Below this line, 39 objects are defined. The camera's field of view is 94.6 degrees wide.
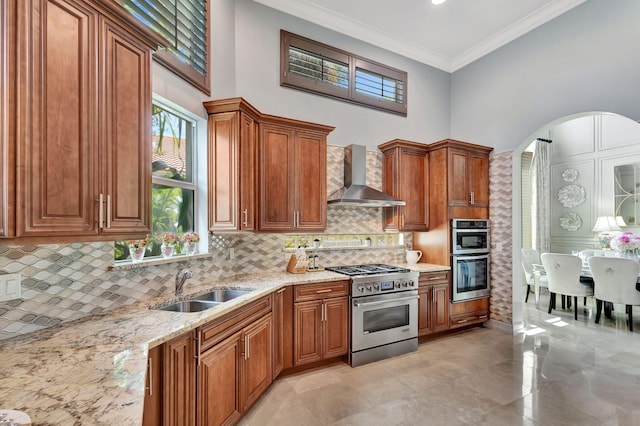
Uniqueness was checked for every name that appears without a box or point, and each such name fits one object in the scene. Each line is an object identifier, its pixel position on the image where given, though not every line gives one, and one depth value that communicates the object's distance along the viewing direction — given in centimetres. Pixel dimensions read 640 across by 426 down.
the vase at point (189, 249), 264
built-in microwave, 402
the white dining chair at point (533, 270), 548
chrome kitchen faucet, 228
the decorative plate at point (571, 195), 650
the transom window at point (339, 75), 370
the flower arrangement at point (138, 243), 212
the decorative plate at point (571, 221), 650
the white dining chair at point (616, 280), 394
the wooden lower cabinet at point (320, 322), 296
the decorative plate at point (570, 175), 660
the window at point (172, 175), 252
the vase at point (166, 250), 242
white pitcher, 430
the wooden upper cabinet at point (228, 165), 277
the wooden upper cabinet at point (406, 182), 409
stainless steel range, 320
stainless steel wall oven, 401
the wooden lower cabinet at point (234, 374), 181
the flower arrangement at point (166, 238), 241
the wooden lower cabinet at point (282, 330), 276
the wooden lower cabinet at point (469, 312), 401
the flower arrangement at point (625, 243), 456
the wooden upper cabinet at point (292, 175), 314
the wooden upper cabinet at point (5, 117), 108
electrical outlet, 141
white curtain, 679
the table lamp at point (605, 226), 560
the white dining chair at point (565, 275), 450
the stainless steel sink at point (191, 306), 218
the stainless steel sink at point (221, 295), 249
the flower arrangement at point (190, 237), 262
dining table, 448
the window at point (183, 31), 232
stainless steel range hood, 360
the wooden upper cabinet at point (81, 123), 116
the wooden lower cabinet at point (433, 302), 375
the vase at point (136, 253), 212
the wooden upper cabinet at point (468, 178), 407
